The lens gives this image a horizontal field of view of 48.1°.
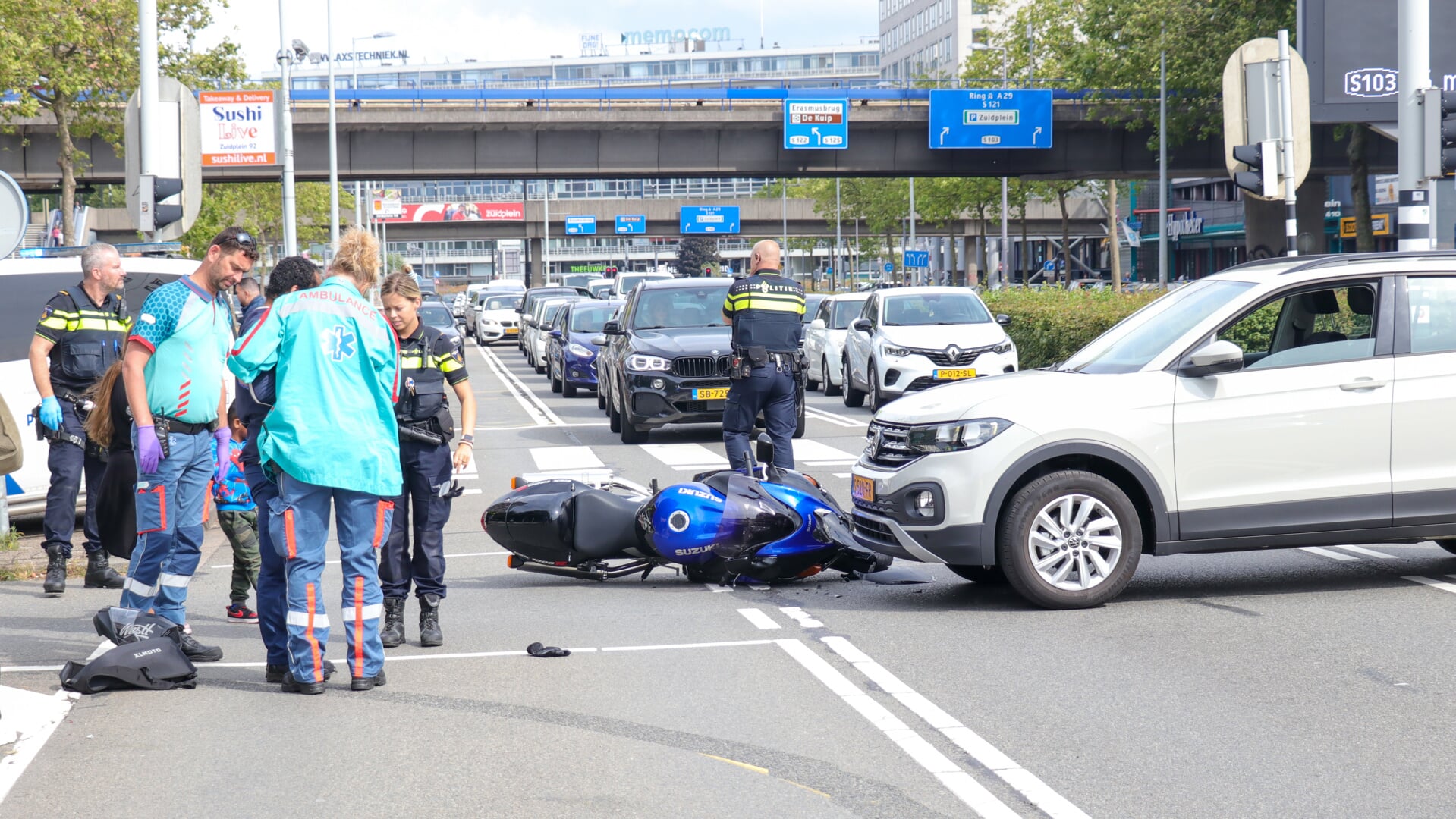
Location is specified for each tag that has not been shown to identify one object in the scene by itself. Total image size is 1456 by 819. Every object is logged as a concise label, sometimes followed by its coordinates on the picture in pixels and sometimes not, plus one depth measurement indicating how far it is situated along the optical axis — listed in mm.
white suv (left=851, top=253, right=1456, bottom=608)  8086
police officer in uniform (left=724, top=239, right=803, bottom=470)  11891
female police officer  7492
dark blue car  27250
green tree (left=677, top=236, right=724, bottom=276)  141750
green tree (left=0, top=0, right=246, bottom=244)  27312
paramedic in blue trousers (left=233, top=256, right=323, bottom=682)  6789
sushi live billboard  35781
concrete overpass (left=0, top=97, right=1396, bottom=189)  44906
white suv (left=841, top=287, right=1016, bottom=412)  21250
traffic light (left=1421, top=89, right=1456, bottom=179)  13805
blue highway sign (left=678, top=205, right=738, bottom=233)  93812
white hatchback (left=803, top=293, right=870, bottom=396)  25781
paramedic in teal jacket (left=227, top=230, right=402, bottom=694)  6469
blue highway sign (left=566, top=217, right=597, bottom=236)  100312
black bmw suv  17688
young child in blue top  8492
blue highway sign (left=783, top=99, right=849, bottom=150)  44281
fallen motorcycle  8898
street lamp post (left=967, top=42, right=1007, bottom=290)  58656
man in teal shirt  7383
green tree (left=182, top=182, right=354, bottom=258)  51844
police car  11609
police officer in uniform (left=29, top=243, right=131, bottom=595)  9531
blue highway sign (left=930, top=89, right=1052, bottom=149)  44469
